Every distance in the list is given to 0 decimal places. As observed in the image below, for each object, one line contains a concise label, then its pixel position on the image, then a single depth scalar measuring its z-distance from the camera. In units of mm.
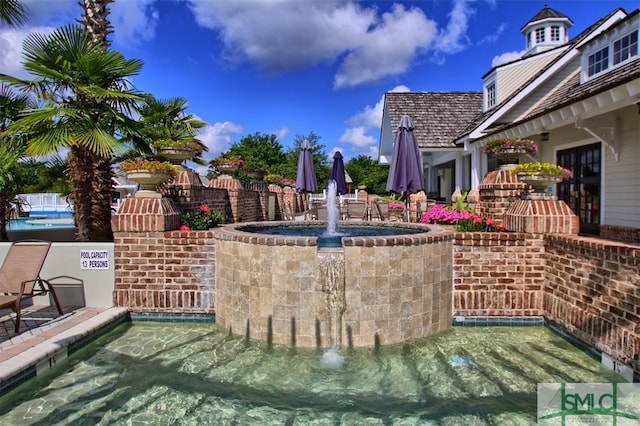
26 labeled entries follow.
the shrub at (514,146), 7035
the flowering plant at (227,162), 12141
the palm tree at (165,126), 8211
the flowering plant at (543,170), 5957
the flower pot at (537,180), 5992
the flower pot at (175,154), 8062
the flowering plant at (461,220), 6712
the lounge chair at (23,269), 5453
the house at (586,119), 7766
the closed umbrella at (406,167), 9250
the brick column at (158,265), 6348
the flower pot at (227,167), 12156
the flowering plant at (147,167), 6367
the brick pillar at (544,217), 5992
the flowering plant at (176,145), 8062
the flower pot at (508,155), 7097
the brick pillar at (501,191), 6922
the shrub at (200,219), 7152
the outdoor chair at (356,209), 14188
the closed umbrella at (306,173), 12703
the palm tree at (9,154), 6898
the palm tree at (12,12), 8047
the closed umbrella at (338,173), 14422
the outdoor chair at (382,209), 14008
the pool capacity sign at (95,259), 6430
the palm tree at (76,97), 6746
